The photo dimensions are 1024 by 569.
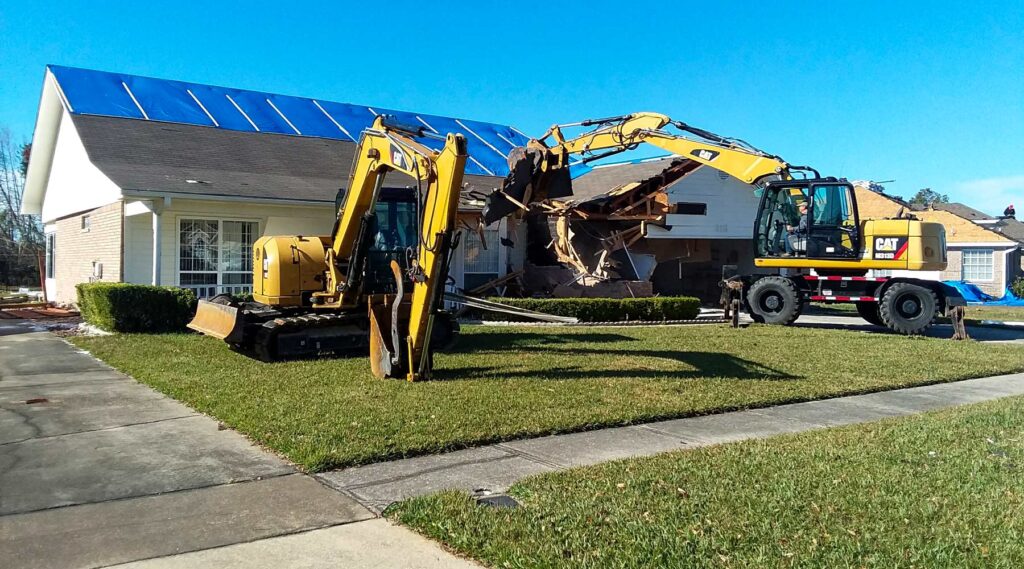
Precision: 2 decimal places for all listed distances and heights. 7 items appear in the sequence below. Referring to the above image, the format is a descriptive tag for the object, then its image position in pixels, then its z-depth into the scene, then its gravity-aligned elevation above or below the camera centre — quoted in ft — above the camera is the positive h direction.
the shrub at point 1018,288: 110.97 -0.63
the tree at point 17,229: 141.56 +10.05
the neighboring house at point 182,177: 55.77 +8.03
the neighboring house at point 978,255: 117.60 +4.38
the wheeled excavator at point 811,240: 52.65 +3.17
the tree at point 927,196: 322.55 +36.48
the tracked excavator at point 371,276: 32.27 +0.21
